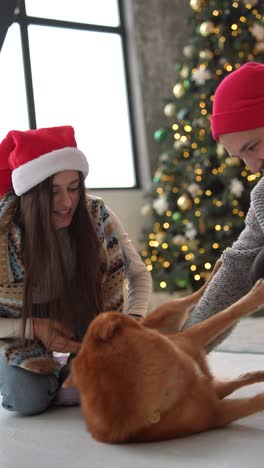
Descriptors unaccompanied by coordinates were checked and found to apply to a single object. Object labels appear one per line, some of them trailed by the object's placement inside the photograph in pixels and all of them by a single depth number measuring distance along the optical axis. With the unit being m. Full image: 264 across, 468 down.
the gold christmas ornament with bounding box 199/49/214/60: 4.07
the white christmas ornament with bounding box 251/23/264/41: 3.85
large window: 4.40
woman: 1.71
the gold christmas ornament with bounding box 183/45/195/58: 4.22
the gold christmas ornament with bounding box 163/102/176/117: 4.34
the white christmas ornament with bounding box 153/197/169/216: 4.37
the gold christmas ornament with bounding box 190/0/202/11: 4.10
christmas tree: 3.93
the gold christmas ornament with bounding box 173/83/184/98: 4.25
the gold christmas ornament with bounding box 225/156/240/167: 3.88
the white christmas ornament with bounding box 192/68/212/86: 4.05
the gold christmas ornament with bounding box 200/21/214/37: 4.05
